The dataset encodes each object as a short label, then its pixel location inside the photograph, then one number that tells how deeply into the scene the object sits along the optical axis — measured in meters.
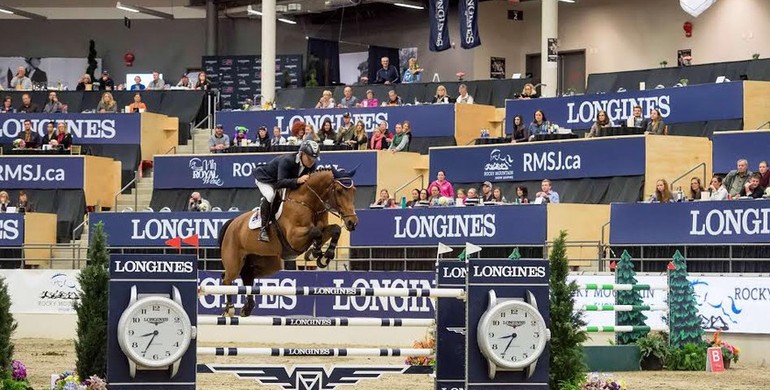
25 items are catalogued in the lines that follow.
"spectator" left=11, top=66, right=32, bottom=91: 38.75
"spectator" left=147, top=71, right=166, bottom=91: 38.97
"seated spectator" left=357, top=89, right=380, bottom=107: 34.34
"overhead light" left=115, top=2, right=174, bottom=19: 43.82
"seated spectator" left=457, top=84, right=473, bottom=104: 33.25
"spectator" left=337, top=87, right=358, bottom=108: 34.78
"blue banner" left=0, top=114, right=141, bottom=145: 35.81
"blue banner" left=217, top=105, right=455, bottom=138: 32.88
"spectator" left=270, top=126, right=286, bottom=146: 32.31
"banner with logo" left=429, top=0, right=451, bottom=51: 37.28
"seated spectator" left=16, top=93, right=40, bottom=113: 36.12
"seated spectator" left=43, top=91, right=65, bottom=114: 36.22
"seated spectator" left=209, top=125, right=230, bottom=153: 33.59
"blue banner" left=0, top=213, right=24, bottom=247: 30.67
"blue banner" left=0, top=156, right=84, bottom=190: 33.56
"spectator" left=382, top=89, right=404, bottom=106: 34.22
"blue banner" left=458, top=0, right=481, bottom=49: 36.66
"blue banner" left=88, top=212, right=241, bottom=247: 28.95
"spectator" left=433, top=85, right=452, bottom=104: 33.22
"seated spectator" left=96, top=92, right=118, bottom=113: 36.17
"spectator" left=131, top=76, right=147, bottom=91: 39.64
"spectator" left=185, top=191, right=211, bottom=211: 29.80
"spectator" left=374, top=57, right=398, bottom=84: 37.28
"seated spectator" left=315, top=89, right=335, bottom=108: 34.84
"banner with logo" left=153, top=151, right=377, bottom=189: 31.20
